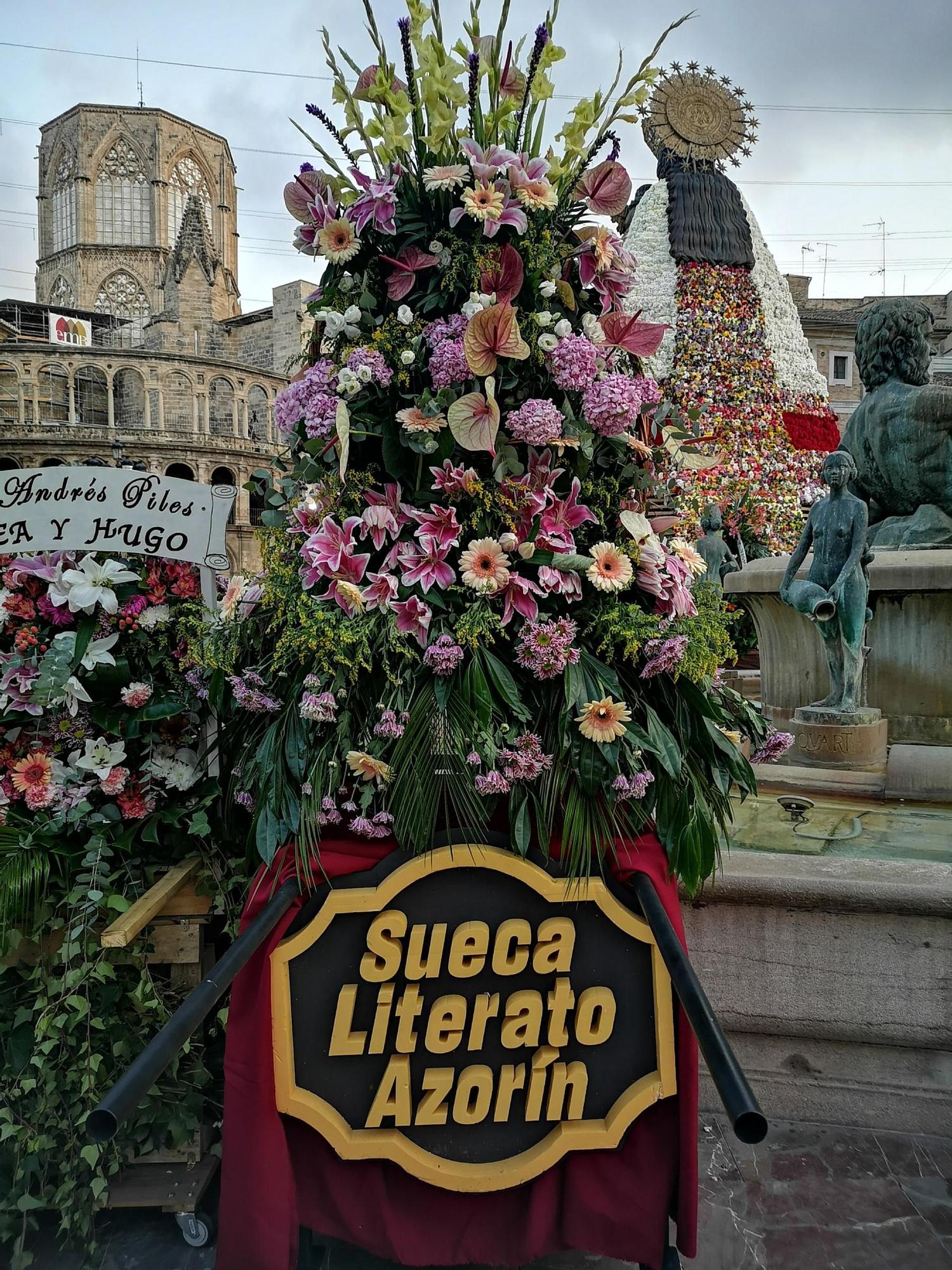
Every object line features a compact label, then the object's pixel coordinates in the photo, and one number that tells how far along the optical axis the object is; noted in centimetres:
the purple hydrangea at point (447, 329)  183
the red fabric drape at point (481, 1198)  178
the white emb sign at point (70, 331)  4566
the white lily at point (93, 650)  210
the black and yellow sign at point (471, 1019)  175
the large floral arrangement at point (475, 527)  174
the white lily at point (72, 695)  207
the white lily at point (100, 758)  209
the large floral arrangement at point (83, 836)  200
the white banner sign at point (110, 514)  217
